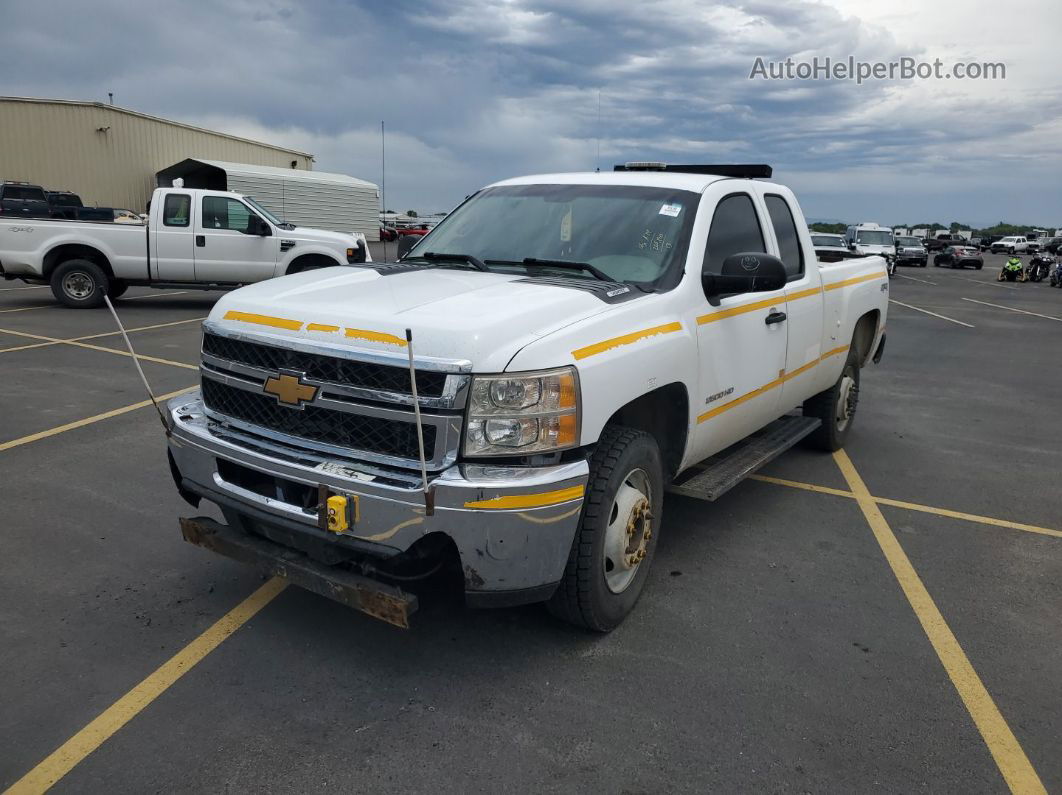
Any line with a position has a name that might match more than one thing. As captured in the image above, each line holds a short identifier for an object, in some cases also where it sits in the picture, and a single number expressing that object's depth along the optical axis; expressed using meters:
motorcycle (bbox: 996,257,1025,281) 35.58
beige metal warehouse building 36.78
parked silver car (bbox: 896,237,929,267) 47.69
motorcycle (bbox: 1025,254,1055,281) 36.25
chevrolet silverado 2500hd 2.91
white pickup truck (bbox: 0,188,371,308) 13.39
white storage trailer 35.59
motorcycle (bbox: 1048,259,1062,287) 32.31
